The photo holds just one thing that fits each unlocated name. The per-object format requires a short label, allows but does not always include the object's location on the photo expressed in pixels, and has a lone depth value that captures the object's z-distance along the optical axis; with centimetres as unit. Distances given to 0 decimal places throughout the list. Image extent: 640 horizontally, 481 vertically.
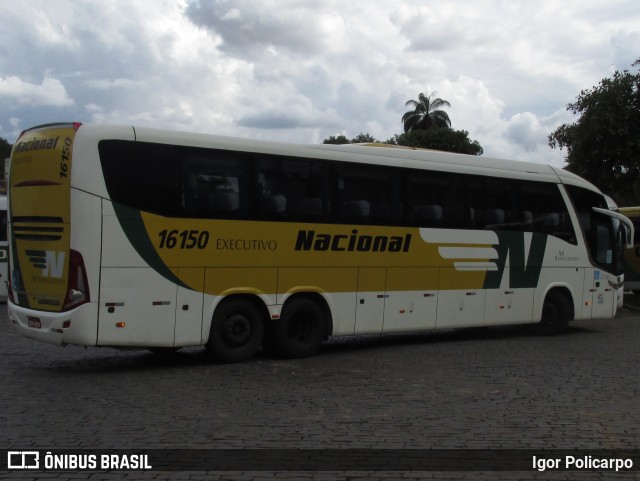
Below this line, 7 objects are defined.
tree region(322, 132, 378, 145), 7050
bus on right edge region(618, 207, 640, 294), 2425
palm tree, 7212
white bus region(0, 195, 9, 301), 2077
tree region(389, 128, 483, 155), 6206
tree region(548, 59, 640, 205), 2391
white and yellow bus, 999
